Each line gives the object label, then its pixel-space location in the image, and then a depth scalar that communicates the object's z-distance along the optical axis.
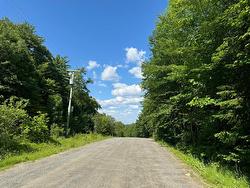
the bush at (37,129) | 12.28
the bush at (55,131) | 17.30
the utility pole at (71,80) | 18.65
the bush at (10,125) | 9.42
